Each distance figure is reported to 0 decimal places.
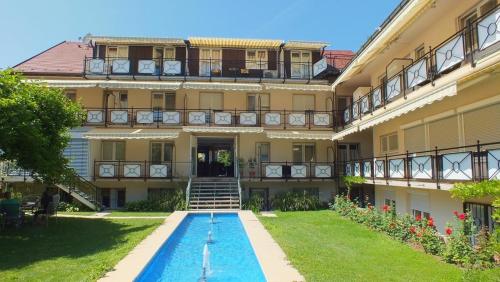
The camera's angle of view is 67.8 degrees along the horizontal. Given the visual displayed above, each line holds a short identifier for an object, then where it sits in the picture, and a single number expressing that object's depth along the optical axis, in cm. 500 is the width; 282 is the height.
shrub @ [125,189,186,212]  2398
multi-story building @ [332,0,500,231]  1139
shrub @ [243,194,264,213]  2388
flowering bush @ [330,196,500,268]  1052
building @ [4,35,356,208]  2608
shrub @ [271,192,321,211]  2466
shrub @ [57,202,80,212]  2362
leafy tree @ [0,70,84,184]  1370
